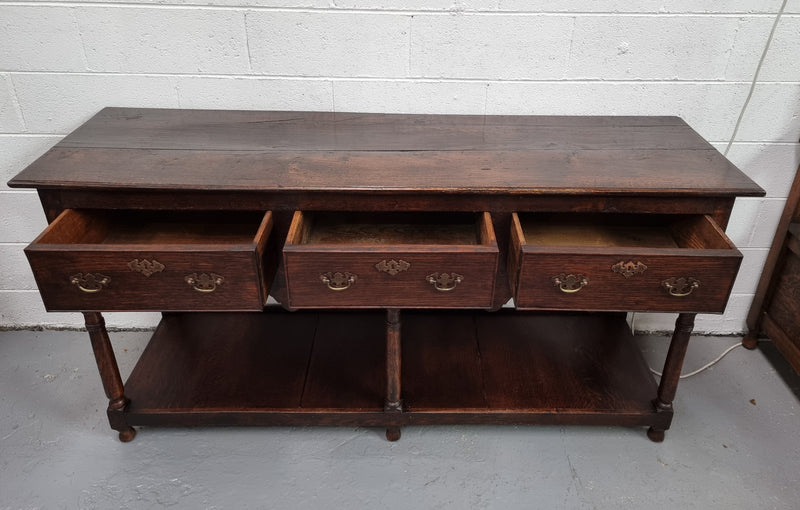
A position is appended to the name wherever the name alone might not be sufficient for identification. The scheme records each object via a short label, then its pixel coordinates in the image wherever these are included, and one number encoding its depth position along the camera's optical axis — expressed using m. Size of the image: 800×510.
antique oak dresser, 1.24
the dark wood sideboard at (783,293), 1.80
